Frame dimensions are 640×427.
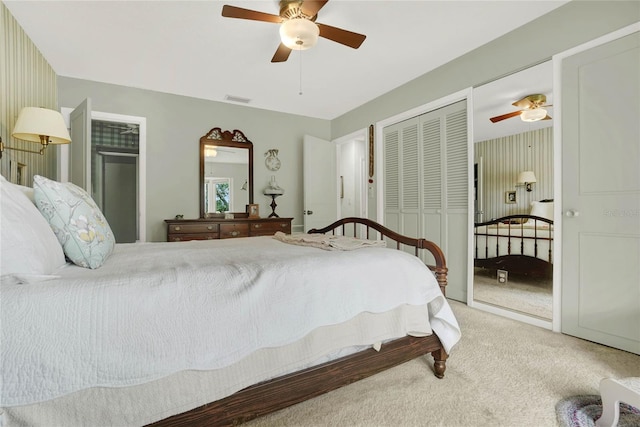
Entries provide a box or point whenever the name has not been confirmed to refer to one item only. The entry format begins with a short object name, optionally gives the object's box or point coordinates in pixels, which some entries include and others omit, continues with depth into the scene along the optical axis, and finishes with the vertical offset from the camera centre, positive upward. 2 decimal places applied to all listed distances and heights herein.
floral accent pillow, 1.18 -0.03
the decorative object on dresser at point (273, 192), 4.52 +0.34
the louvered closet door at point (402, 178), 3.65 +0.46
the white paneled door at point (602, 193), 1.96 +0.14
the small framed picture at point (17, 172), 2.43 +0.36
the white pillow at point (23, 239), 0.89 -0.08
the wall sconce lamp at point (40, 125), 2.23 +0.69
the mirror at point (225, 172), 4.18 +0.61
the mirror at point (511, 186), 2.95 +0.37
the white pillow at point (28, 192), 1.38 +0.11
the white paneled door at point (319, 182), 4.69 +0.51
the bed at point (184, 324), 0.79 -0.37
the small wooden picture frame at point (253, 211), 4.28 +0.04
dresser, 3.63 -0.18
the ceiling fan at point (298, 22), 2.04 +1.37
